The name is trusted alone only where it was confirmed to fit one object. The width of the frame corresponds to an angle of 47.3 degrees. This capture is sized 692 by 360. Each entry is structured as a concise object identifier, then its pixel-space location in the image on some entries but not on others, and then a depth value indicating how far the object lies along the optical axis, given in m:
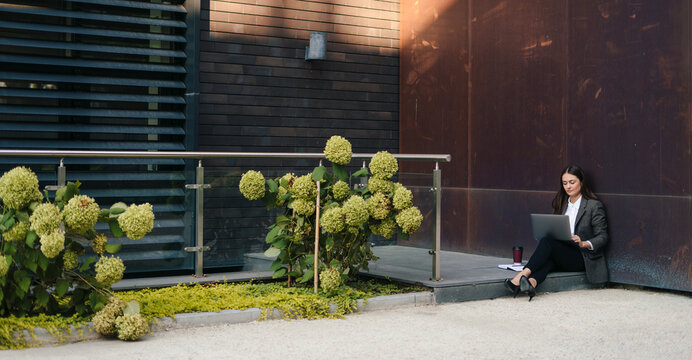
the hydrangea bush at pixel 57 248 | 5.04
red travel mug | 8.09
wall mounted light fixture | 9.66
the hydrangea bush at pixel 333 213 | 6.31
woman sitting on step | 7.47
